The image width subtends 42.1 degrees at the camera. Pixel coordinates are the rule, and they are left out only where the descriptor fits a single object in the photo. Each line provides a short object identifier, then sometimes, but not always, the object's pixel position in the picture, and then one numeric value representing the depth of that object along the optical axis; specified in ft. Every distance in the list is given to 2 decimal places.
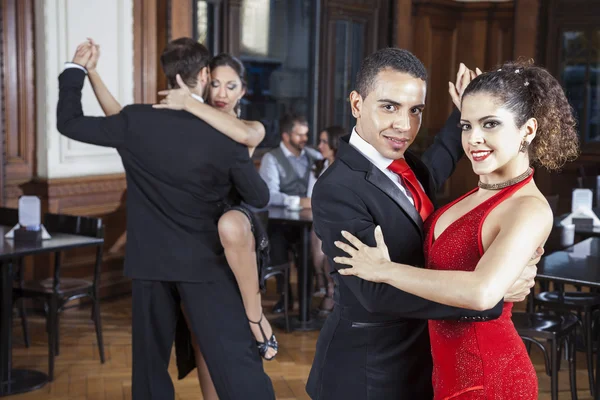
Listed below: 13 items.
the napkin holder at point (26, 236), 13.42
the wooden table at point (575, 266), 10.13
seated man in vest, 18.25
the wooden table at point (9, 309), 12.87
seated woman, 18.97
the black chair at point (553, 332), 11.59
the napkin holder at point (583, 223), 15.01
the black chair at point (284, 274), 17.02
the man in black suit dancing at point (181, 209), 9.28
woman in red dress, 5.22
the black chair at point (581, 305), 13.03
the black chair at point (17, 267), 14.92
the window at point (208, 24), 21.99
